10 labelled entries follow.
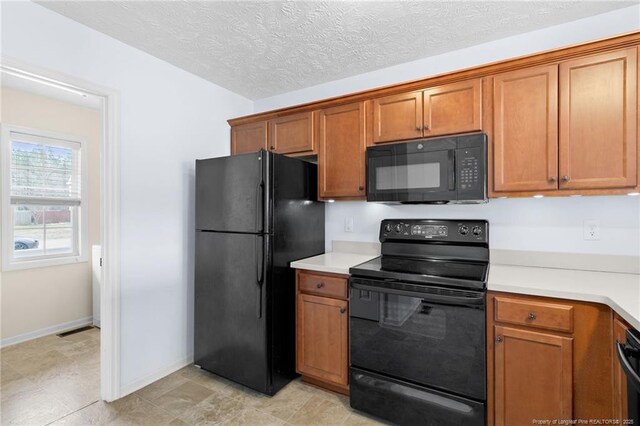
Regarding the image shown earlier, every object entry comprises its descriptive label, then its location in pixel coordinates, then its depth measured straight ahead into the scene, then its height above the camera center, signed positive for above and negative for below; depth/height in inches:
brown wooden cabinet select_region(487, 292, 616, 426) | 55.4 -28.1
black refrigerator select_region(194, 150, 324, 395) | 83.8 -14.2
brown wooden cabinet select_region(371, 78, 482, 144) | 77.5 +26.7
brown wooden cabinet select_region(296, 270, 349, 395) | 81.7 -32.4
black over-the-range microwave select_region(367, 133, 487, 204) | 74.8 +10.9
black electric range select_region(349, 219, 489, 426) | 63.9 -27.6
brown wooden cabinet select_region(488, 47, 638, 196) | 63.3 +19.1
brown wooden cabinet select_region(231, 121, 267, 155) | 110.8 +27.8
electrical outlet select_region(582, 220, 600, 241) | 74.3 -4.4
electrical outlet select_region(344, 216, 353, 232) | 107.4 -4.1
